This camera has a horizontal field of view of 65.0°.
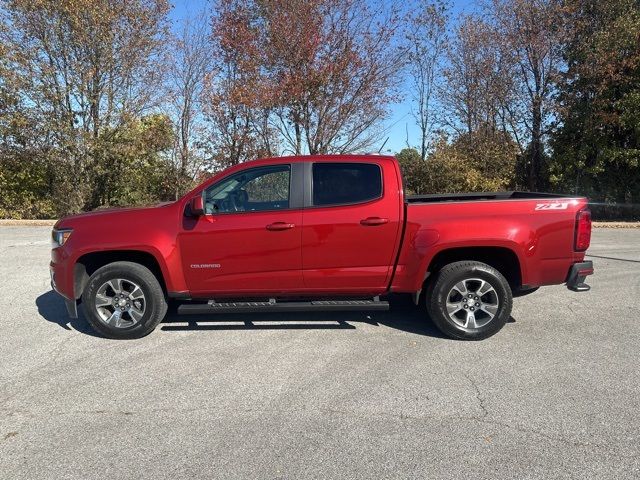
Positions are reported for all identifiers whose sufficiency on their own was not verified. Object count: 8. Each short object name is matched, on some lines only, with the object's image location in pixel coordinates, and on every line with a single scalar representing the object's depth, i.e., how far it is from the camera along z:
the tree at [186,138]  18.23
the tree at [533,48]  16.75
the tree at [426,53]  18.14
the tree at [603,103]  16.09
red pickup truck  4.97
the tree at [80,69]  16.06
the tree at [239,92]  16.02
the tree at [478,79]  17.53
